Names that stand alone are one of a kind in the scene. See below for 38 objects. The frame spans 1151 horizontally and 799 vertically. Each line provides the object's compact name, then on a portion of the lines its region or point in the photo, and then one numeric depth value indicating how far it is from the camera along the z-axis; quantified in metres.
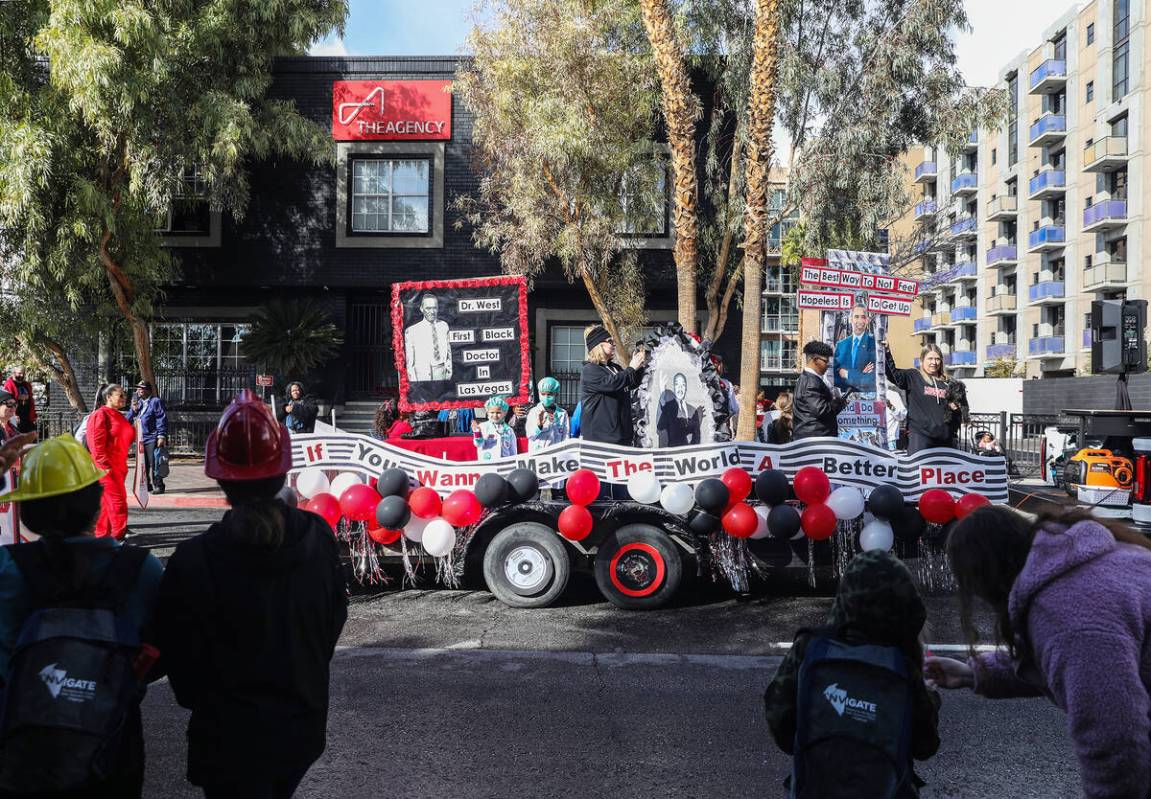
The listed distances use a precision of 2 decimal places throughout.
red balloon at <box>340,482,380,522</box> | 6.97
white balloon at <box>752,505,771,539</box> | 6.87
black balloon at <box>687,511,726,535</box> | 6.88
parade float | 6.85
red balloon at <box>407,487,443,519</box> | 6.96
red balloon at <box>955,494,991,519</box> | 6.85
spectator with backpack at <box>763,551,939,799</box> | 2.23
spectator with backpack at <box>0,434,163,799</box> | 2.12
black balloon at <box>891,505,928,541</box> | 6.84
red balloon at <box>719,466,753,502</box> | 6.86
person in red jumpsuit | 8.64
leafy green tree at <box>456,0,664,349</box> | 17.41
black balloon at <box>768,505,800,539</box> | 6.73
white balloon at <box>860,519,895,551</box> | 6.72
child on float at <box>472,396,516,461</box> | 9.52
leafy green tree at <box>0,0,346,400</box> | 15.66
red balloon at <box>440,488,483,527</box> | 6.92
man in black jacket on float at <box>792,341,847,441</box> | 8.30
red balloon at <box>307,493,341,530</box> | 6.92
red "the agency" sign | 20.67
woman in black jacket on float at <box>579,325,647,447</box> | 8.62
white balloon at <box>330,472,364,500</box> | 7.21
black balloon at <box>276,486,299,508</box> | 5.97
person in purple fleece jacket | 1.93
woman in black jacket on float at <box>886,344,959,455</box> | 9.67
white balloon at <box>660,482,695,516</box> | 6.84
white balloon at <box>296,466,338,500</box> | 7.16
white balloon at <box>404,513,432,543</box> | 7.06
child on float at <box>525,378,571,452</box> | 9.82
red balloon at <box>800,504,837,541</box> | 6.75
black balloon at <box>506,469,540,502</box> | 6.95
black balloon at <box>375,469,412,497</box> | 7.03
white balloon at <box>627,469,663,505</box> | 6.91
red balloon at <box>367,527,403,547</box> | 7.08
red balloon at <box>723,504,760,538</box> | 6.76
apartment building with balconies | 47.78
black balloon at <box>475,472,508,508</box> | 6.88
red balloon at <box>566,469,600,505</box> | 6.91
